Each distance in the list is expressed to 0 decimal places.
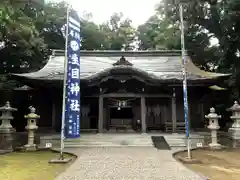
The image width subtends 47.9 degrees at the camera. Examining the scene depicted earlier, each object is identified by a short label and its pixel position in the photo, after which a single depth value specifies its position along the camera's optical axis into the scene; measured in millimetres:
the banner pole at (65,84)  9470
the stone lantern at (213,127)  12840
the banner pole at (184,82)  9972
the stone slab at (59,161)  9195
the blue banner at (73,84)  10258
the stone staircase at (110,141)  12859
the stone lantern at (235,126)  13258
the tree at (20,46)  17312
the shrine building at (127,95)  14820
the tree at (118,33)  37469
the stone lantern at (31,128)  12419
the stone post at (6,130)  12481
